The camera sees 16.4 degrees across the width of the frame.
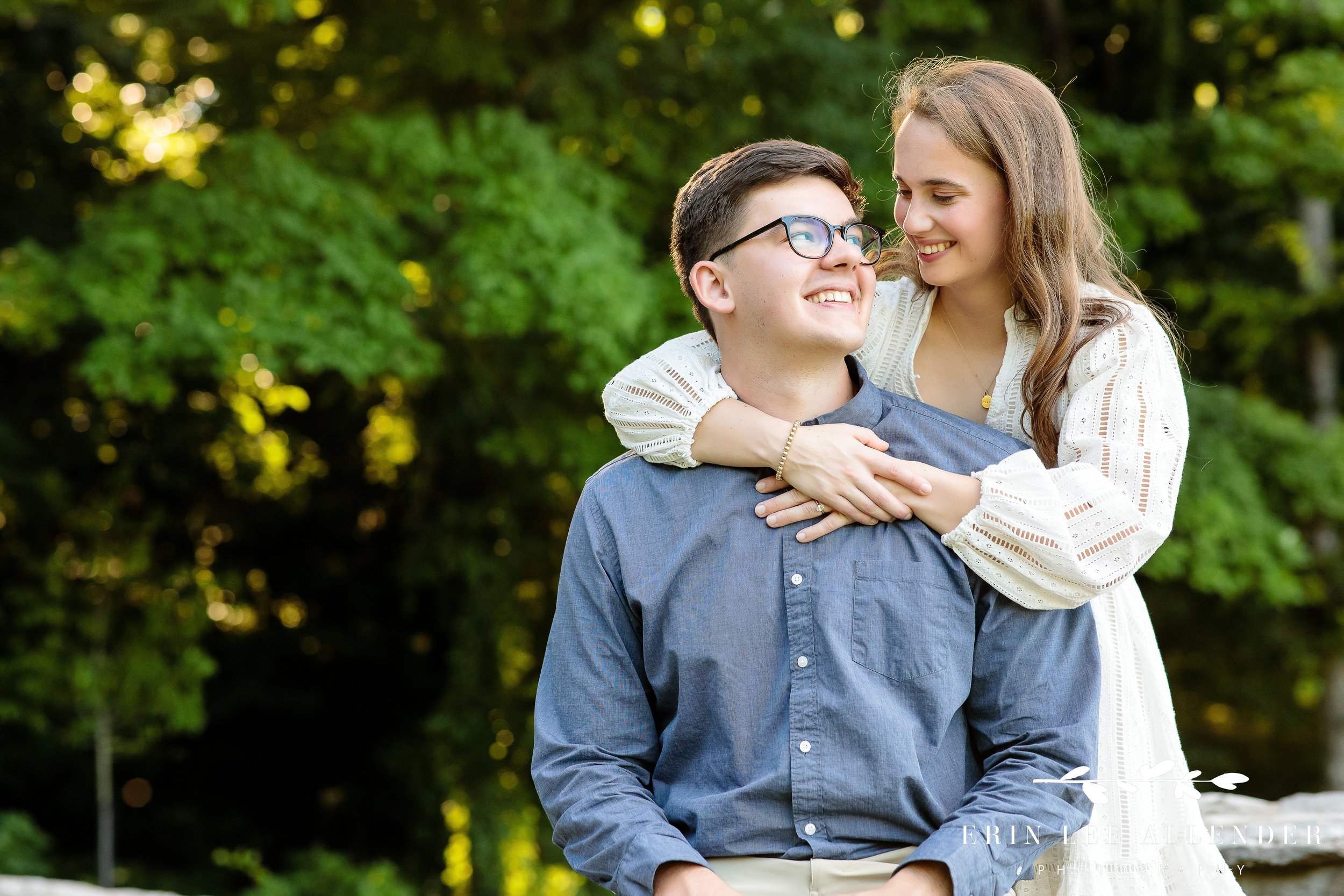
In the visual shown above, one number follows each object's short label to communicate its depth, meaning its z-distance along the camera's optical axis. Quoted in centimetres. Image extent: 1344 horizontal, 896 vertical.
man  502
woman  506
